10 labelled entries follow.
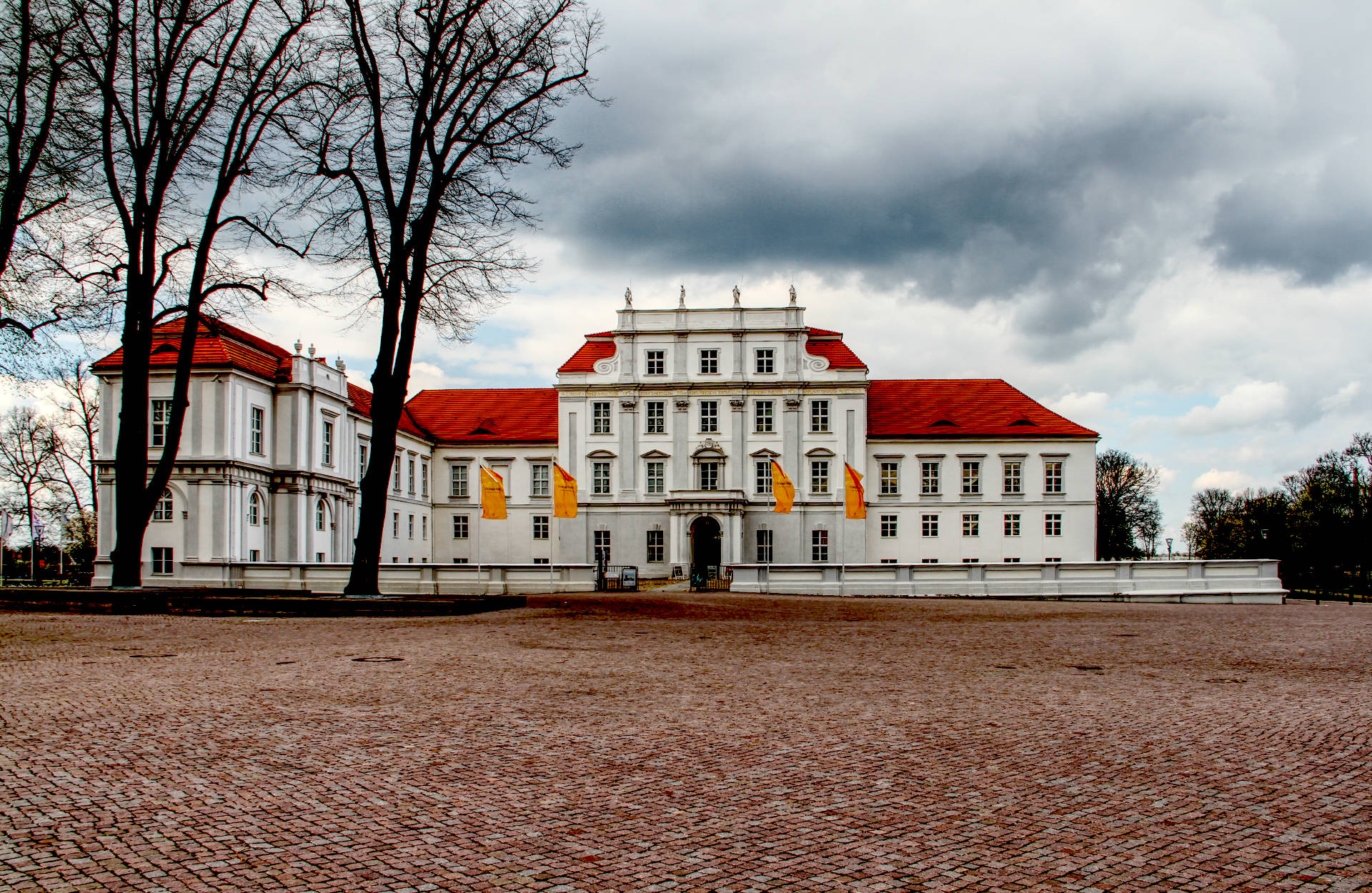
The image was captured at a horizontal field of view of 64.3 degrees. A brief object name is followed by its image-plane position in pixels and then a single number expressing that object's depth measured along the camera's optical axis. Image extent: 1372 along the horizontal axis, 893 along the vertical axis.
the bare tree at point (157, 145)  22.48
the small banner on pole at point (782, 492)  49.44
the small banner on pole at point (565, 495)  43.19
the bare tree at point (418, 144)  21.98
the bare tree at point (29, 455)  58.06
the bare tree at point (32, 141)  21.41
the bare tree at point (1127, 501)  87.50
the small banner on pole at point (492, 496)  41.25
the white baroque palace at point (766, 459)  55.50
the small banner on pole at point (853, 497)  44.62
